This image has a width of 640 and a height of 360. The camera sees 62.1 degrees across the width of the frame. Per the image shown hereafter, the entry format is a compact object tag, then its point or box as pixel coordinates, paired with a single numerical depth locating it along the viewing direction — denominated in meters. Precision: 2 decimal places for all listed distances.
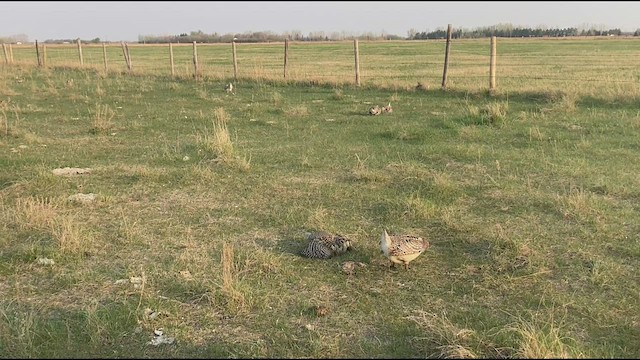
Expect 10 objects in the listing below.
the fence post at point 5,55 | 29.89
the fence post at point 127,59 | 23.86
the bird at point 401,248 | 4.11
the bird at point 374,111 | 12.09
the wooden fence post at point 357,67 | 17.16
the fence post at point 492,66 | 14.39
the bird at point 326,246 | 4.48
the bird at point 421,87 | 15.75
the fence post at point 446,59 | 15.49
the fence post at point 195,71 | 20.49
